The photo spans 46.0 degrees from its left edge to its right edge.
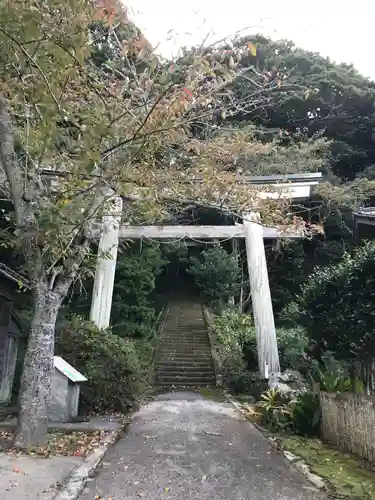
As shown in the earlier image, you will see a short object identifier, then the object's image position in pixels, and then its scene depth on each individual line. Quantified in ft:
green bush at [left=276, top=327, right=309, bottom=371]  42.88
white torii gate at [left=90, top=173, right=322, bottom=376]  38.88
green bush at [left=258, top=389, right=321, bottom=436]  23.45
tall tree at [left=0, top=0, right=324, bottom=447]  14.64
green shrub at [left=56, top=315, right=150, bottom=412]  28.19
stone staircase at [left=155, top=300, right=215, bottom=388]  48.42
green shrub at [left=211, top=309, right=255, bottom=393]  44.03
